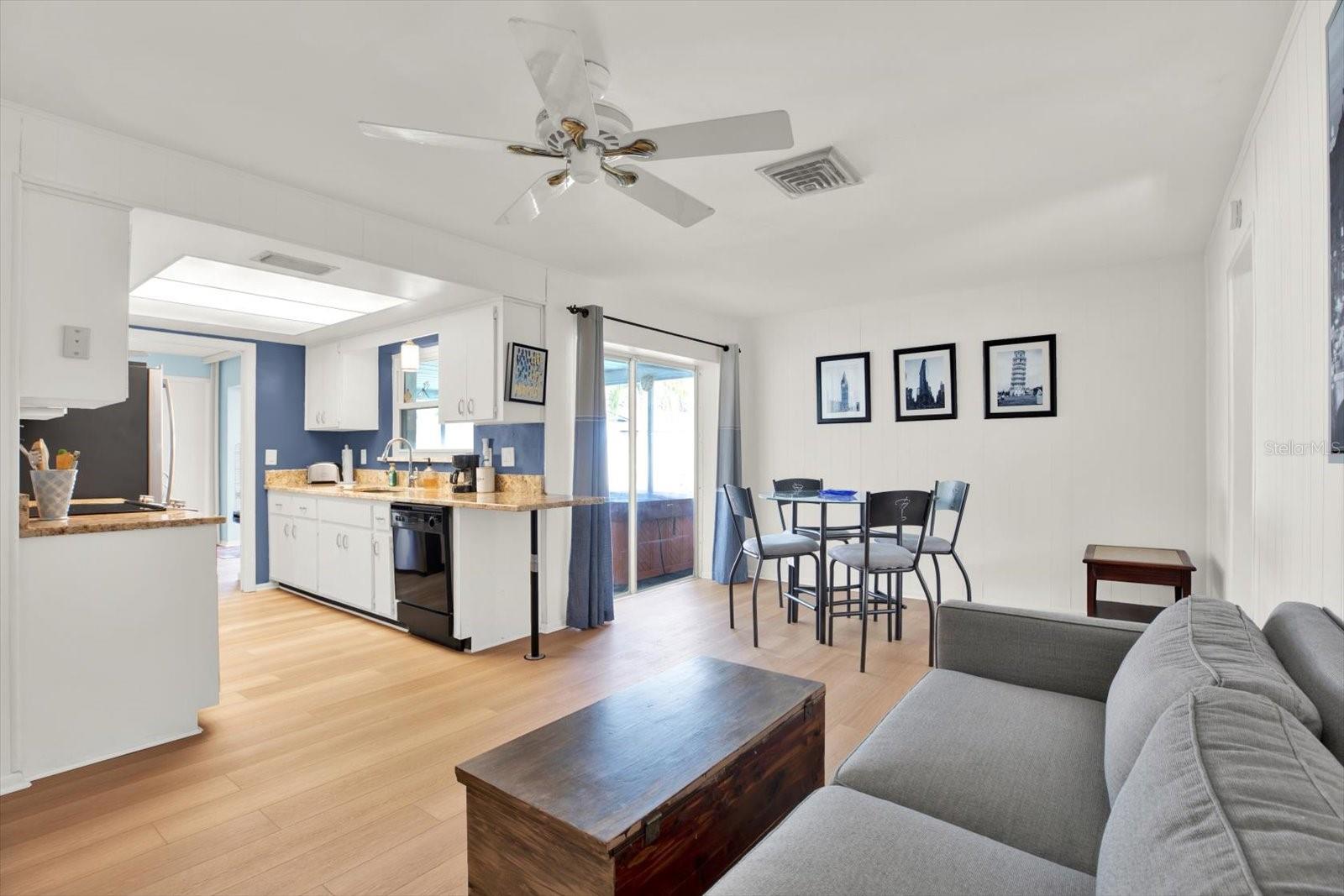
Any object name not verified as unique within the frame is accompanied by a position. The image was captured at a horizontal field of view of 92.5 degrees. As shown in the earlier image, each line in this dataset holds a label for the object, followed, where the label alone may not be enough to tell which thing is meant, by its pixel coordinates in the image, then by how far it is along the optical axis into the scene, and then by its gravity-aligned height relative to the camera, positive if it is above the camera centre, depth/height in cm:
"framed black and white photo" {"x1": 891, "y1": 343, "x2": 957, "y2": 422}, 482 +54
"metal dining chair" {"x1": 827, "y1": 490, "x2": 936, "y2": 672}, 350 -55
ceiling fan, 165 +97
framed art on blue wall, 404 +51
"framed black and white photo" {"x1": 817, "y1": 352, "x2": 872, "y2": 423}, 524 +53
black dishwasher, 378 -72
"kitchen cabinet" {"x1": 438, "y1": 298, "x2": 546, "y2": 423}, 402 +63
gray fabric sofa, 72 -57
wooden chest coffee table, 127 -73
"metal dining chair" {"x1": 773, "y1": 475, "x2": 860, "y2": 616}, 424 -50
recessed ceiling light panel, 359 +101
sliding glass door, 522 -13
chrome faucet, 497 -13
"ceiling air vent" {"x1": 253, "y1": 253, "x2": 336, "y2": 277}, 323 +98
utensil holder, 262 -15
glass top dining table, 383 -29
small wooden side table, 343 -64
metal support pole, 363 -93
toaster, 554 -17
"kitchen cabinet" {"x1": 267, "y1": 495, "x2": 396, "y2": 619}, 430 -71
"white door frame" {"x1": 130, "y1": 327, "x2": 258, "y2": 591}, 529 +6
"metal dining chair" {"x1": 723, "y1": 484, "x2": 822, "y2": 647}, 402 -58
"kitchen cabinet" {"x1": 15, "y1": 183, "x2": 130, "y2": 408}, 234 +59
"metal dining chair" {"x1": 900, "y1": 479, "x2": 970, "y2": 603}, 392 -34
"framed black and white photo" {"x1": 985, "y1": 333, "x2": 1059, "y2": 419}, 446 +53
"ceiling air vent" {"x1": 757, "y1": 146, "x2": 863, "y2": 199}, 266 +121
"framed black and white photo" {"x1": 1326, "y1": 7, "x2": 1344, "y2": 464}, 141 +50
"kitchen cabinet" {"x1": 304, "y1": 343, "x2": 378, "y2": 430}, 545 +55
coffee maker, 452 -13
